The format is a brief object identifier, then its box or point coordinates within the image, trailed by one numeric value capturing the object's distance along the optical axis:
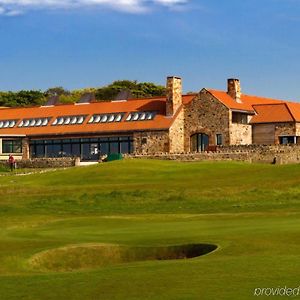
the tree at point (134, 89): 161.46
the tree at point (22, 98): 156.12
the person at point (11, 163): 74.29
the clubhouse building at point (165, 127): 77.00
